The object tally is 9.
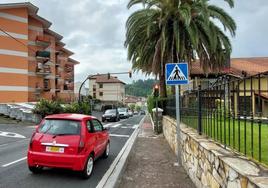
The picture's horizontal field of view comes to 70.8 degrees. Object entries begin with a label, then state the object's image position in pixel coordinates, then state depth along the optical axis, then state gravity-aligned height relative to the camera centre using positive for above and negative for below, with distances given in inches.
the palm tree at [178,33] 468.5 +164.7
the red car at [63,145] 186.7 -48.8
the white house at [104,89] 2838.7 +114.3
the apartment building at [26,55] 1035.4 +255.6
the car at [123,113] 1270.3 -112.1
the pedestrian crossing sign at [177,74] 232.4 +27.7
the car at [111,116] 964.5 -99.8
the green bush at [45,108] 773.3 -46.2
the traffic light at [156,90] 556.0 +19.0
